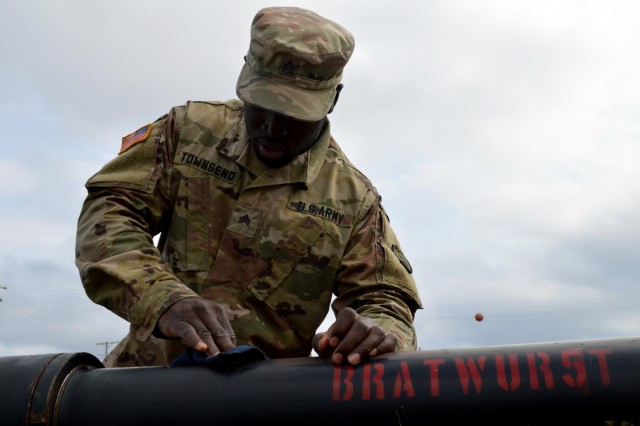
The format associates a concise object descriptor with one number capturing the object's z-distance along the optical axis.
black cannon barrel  2.18
